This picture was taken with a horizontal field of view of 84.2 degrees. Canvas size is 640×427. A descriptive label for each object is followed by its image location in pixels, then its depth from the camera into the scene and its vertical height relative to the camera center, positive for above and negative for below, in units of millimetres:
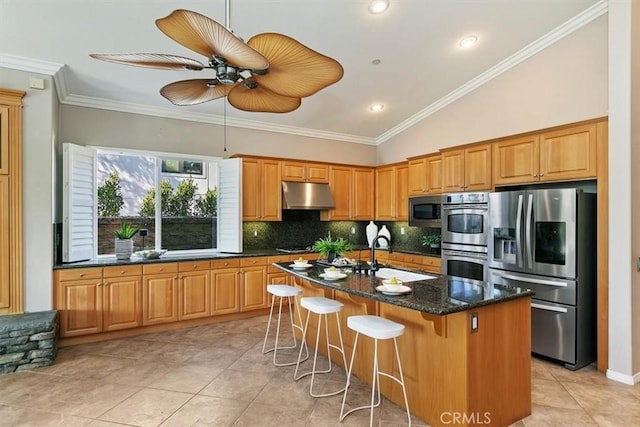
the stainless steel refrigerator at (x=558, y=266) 3381 -511
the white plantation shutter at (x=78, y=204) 4031 +130
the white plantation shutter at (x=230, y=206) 5117 +124
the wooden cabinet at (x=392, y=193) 5930 +375
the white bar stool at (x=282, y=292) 3441 -755
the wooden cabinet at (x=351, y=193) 6086 +376
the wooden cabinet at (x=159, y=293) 4332 -984
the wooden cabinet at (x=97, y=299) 3875 -968
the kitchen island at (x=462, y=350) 2256 -935
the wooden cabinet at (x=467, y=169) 4391 +601
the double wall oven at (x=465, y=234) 4184 -242
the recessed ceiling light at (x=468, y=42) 4008 +1992
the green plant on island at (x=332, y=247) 3629 -333
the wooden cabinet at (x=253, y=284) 4965 -984
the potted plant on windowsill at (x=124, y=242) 4469 -351
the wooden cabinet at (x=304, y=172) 5590 +699
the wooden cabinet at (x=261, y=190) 5270 +378
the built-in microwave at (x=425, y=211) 5137 +53
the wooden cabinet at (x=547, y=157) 3461 +621
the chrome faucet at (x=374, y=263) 3061 -455
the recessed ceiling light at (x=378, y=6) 3279 +1964
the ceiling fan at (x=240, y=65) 1728 +871
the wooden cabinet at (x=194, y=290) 4559 -984
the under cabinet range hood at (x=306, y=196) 5535 +305
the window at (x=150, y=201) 4145 +191
